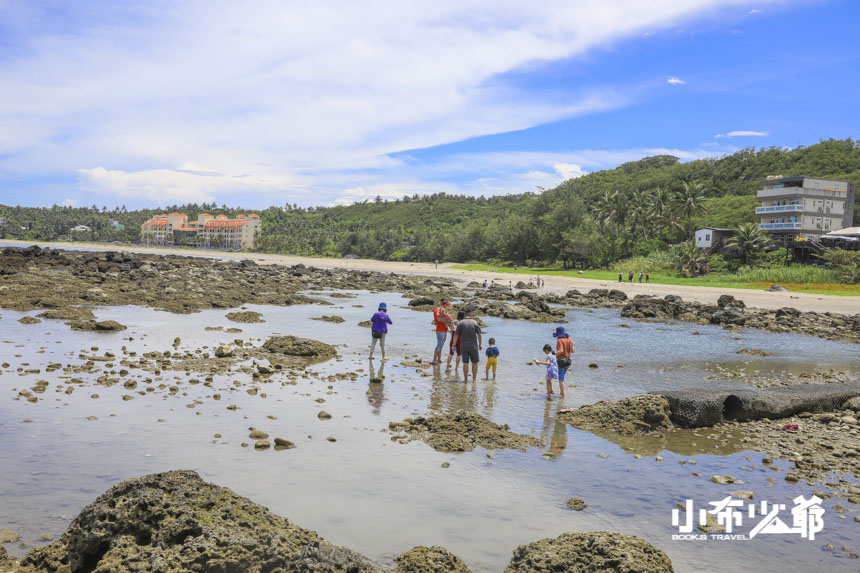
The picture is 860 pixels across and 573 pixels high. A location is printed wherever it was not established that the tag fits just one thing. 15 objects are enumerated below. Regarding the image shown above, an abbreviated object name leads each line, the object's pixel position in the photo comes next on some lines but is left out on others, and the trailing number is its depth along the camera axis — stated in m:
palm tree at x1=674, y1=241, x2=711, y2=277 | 70.44
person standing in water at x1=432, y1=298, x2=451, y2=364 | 17.48
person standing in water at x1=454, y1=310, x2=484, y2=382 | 15.65
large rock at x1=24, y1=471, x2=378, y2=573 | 4.97
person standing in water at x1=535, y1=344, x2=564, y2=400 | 14.16
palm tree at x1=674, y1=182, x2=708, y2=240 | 84.94
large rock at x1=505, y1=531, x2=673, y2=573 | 5.40
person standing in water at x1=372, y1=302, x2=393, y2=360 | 17.97
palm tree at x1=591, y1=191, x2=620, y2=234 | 95.88
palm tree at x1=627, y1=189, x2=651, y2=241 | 90.10
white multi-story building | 74.75
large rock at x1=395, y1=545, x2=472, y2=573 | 5.54
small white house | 77.44
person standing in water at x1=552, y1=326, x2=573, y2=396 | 14.23
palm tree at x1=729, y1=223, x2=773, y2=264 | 68.38
